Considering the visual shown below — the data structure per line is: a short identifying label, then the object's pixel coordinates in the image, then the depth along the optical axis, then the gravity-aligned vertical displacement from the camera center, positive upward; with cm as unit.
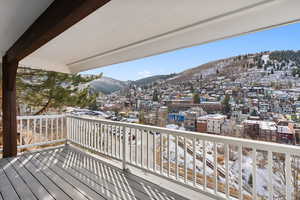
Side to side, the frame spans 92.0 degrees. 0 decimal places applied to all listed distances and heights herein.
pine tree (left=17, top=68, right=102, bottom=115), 554 +42
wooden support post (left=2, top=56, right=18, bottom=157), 322 -30
